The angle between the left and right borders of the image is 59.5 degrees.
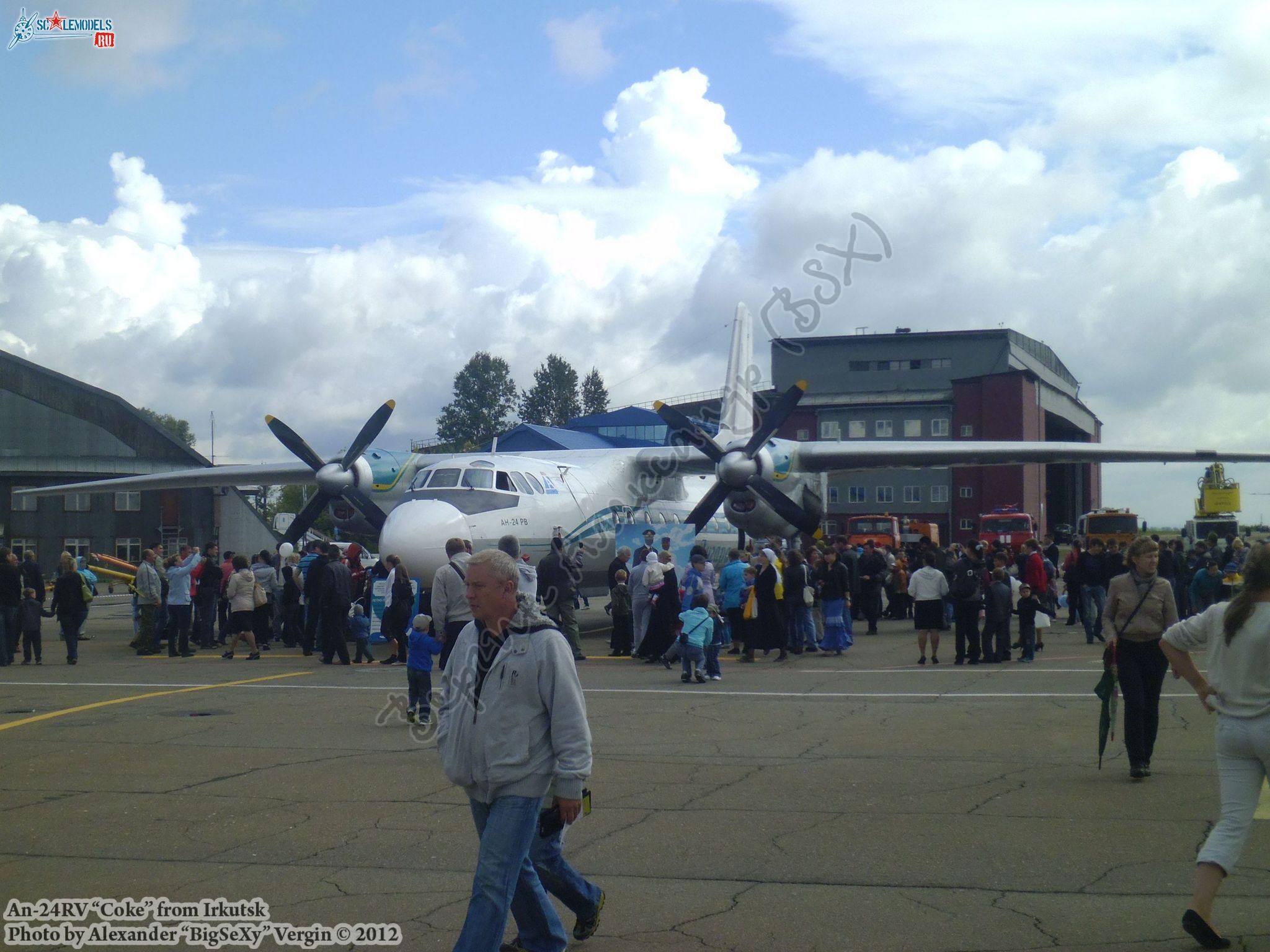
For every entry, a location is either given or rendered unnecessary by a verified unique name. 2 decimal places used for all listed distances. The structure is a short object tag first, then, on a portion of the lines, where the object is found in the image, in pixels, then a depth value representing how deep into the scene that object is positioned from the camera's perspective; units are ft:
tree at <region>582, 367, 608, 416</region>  345.92
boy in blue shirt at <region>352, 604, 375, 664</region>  54.39
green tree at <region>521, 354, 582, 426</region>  329.72
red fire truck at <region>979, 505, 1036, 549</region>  149.28
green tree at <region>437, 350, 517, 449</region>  297.33
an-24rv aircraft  61.87
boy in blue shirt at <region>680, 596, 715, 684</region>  43.55
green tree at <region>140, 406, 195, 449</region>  361.10
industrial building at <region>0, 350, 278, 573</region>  151.02
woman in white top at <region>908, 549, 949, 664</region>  50.16
